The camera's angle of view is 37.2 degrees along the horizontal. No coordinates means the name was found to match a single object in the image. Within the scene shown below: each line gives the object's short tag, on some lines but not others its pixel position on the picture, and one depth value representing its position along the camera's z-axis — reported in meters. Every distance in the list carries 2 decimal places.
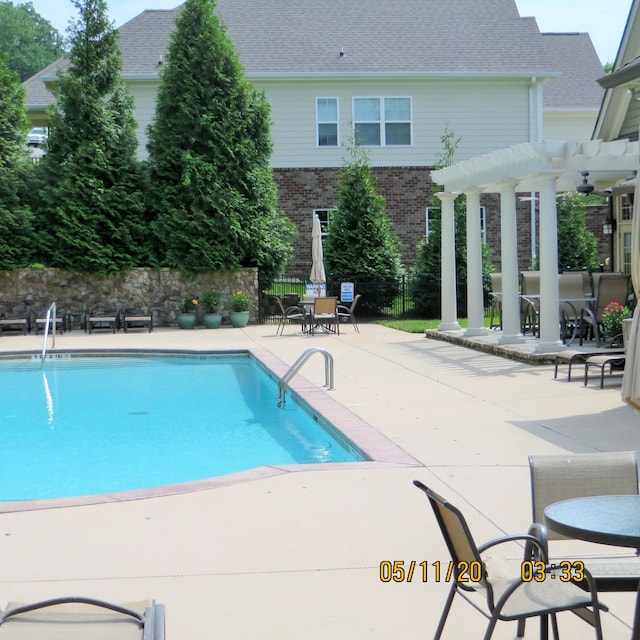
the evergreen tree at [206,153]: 23.16
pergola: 13.72
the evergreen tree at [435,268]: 24.00
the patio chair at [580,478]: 4.05
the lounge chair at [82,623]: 2.65
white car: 34.53
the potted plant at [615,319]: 13.38
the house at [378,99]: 27.12
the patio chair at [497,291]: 18.27
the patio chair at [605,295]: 14.58
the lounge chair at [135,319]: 22.15
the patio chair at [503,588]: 3.25
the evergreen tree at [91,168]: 23.05
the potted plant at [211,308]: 23.02
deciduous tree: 71.38
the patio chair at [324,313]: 20.11
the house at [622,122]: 18.05
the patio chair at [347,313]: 21.17
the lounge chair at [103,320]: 21.97
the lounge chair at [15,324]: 21.75
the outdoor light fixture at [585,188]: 15.54
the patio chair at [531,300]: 16.83
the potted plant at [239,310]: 23.08
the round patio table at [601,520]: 3.34
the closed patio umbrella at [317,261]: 22.05
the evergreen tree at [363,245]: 24.31
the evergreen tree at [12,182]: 22.70
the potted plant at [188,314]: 22.94
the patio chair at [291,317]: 20.66
